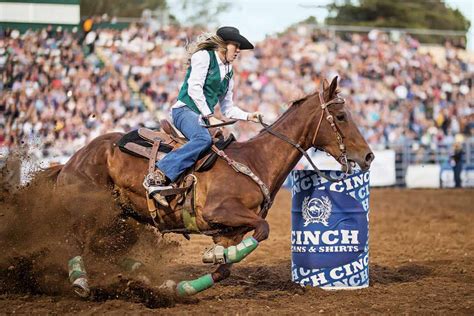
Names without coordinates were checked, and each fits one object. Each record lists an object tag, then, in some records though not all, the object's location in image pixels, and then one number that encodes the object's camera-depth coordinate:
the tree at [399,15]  85.87
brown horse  13.14
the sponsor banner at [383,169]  43.78
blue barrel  14.35
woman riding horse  13.45
